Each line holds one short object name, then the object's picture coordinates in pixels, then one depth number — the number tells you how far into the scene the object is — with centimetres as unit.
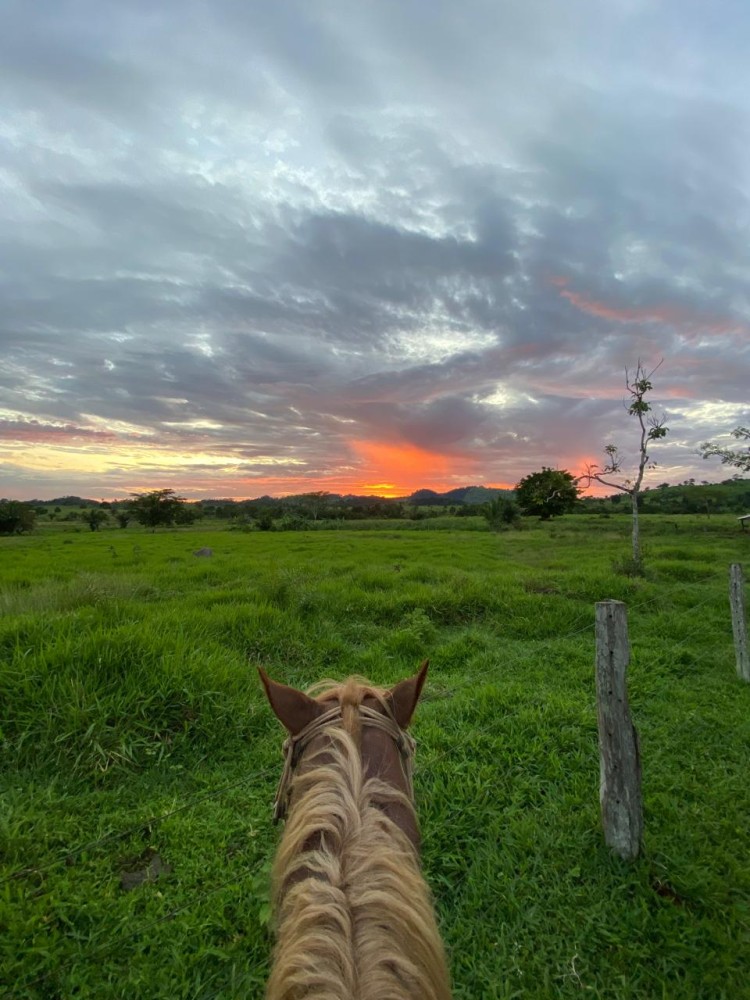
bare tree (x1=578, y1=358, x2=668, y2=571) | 1263
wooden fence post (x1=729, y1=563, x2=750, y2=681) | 615
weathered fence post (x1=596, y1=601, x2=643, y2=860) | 314
